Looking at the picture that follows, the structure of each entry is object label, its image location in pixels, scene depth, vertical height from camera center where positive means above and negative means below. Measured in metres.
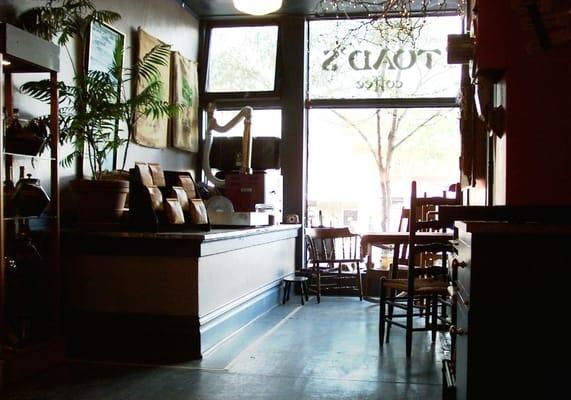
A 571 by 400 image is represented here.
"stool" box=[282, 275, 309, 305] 6.79 -0.87
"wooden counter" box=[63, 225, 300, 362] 4.33 -0.64
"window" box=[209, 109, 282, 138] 7.80 +0.99
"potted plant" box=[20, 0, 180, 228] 4.46 +0.69
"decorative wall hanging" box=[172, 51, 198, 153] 6.96 +1.12
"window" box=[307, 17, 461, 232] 7.50 +0.93
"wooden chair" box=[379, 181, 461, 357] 4.46 -0.58
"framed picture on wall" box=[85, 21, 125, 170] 5.29 +1.27
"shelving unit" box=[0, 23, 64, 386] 3.72 -0.43
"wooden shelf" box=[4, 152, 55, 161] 3.77 +0.26
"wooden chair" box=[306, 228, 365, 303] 6.93 -0.64
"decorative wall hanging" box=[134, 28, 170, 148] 6.12 +0.77
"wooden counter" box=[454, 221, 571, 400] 2.04 -0.34
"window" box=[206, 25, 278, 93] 7.80 +1.73
